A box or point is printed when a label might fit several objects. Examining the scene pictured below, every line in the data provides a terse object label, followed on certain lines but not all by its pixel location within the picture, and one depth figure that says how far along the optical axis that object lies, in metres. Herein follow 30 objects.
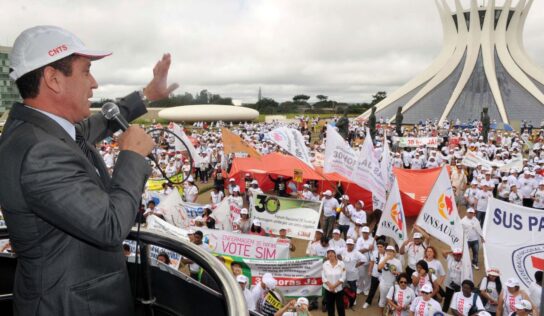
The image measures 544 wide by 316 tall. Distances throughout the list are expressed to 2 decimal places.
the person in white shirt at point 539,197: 12.38
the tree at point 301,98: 104.99
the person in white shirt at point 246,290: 6.56
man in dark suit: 1.35
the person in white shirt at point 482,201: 11.98
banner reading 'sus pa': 7.00
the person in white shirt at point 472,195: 12.23
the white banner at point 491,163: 16.06
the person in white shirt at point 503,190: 13.54
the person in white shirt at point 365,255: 8.85
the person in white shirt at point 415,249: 8.30
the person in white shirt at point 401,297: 7.12
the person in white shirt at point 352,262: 8.45
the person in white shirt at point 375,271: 8.41
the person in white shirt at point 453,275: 7.72
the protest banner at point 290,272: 7.71
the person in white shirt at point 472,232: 9.78
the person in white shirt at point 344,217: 11.16
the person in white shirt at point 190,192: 13.19
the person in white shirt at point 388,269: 7.96
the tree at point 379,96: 88.53
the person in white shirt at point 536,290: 6.49
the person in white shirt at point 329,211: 11.69
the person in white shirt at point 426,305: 6.44
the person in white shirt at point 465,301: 6.62
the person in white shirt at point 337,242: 8.83
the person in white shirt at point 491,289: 6.95
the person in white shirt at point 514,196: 12.88
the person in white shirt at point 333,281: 7.70
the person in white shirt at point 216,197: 13.16
